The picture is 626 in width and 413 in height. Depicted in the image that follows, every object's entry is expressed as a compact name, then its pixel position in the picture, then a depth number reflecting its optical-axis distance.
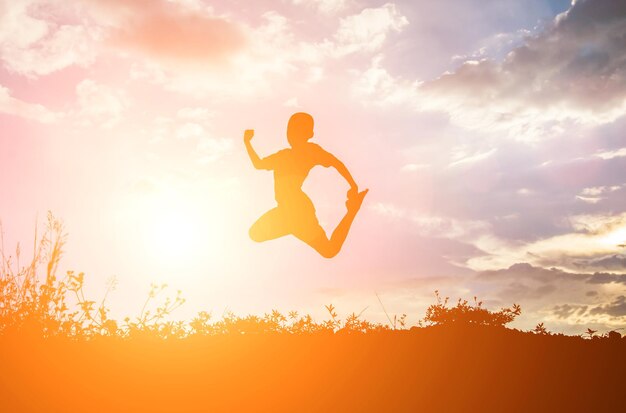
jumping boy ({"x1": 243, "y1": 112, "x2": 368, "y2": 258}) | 9.76
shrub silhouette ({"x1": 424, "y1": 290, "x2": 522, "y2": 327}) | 13.04
